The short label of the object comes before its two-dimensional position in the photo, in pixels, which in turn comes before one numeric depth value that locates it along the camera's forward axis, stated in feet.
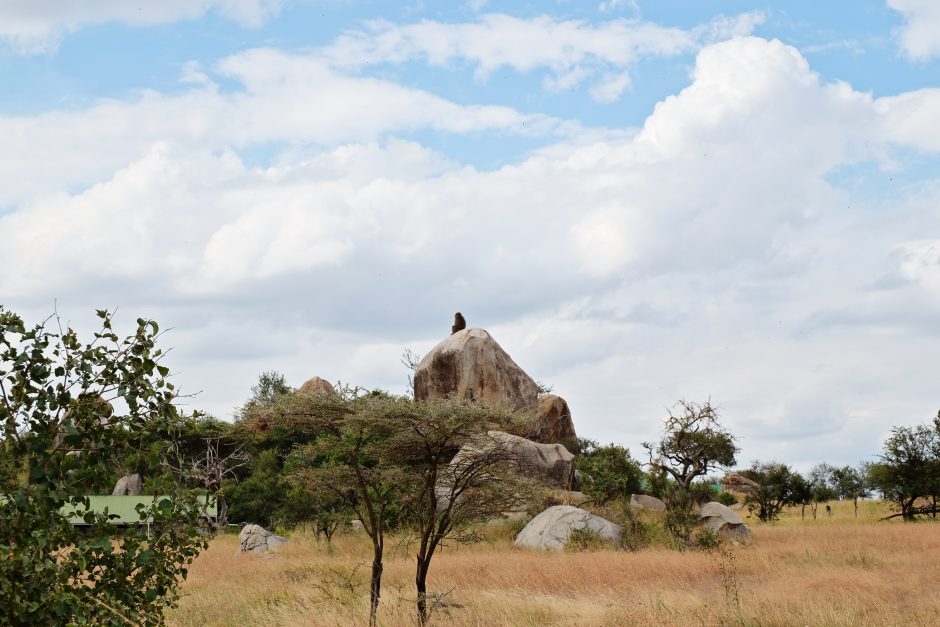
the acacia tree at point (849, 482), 212.70
